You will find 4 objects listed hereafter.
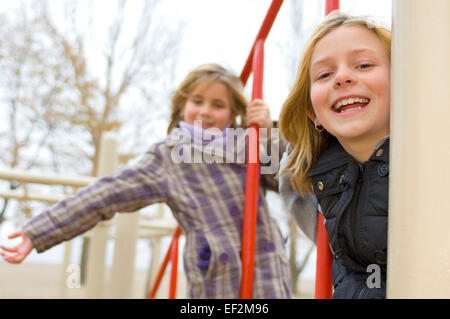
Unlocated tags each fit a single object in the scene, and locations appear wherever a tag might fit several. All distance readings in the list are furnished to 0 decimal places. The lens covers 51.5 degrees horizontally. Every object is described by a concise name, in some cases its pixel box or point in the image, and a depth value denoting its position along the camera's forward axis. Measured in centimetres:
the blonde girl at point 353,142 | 82
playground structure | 44
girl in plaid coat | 137
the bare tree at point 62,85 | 552
